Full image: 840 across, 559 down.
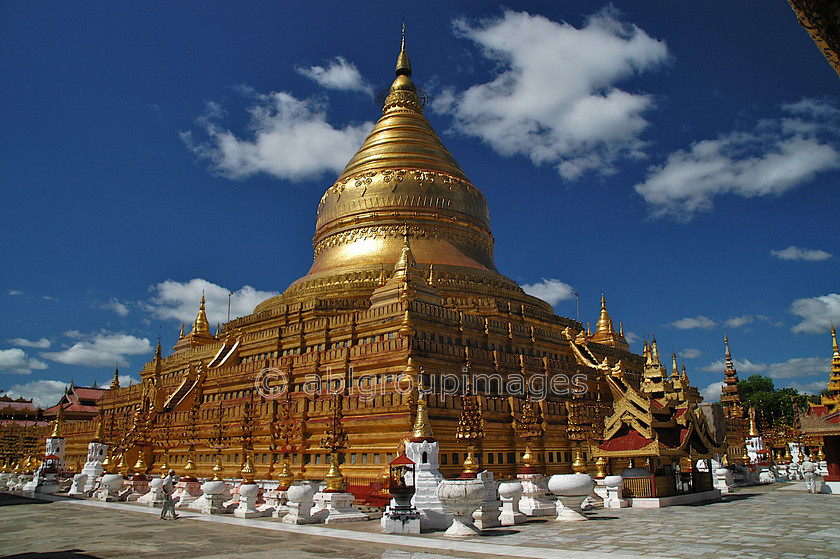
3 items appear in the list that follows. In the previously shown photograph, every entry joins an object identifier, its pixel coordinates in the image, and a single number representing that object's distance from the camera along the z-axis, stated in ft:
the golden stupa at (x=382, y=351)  88.02
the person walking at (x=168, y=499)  65.98
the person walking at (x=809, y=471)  99.19
